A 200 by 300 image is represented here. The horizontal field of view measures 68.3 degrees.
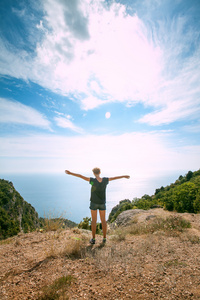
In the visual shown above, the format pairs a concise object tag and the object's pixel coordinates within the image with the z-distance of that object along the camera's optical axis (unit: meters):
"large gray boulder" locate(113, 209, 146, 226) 9.74
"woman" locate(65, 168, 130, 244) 4.64
